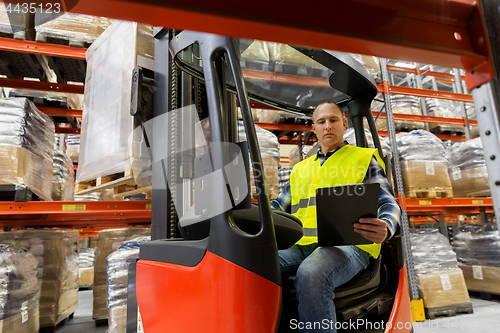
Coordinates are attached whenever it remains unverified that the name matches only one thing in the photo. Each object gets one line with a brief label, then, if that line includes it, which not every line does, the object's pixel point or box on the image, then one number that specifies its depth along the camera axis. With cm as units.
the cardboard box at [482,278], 514
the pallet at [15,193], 335
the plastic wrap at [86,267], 752
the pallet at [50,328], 398
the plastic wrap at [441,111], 661
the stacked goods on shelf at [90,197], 547
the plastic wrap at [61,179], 430
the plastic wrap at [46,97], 425
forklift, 134
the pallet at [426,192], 506
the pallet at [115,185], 271
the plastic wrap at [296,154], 642
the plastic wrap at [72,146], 566
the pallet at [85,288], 794
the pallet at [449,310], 445
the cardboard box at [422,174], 504
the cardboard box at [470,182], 534
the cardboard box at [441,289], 450
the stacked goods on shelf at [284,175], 519
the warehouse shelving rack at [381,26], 79
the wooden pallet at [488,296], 535
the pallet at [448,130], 657
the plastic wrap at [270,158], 436
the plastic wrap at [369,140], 433
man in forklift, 155
